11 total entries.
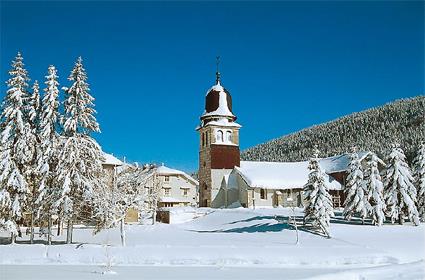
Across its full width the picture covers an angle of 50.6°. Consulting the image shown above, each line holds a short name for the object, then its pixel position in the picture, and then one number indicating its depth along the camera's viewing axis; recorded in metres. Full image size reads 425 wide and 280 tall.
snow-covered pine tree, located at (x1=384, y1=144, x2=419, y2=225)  40.47
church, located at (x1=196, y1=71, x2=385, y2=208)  57.00
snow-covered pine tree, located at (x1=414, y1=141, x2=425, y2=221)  42.81
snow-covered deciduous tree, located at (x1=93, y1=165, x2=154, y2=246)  32.11
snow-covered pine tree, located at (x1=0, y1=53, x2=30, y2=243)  30.58
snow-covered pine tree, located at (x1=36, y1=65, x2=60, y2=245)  31.31
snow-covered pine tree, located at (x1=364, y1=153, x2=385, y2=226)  40.25
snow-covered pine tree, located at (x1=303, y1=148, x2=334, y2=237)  36.00
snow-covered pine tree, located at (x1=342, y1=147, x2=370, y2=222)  40.62
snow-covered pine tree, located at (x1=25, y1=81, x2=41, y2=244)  32.31
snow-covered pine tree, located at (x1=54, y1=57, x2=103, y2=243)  30.88
